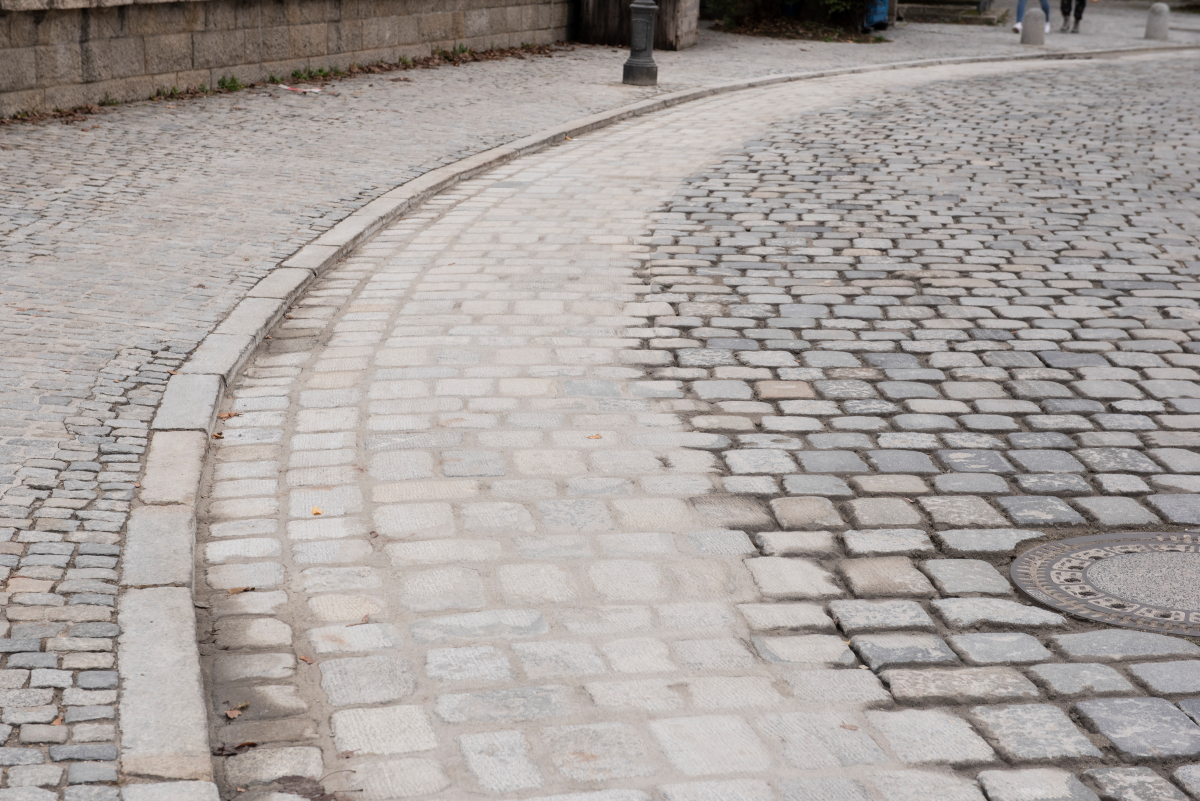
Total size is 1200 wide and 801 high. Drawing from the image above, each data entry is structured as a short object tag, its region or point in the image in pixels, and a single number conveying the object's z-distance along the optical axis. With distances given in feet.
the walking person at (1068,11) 88.50
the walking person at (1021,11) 84.84
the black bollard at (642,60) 52.65
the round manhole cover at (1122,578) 12.65
